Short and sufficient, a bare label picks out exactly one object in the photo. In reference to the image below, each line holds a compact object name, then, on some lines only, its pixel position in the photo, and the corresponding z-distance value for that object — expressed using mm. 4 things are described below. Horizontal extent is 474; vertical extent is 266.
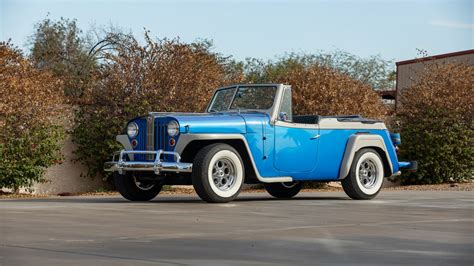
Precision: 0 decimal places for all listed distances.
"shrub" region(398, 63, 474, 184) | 24078
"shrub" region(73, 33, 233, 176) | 21391
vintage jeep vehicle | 13758
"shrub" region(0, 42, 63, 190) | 19453
